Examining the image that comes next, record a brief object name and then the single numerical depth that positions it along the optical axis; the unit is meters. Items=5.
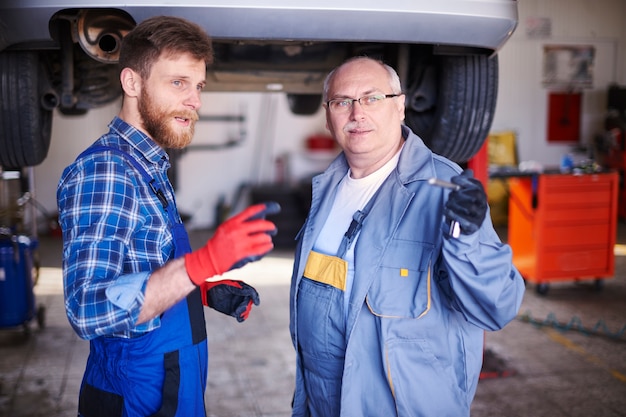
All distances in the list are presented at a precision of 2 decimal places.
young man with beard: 1.19
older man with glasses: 1.47
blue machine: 4.02
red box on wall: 9.58
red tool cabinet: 5.17
